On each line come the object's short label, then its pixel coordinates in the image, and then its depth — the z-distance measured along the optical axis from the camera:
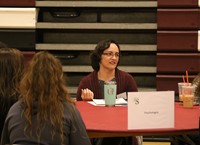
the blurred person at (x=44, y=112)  2.98
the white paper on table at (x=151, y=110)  3.45
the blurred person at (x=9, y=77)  3.63
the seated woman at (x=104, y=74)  5.25
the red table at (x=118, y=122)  3.40
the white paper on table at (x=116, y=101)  4.59
